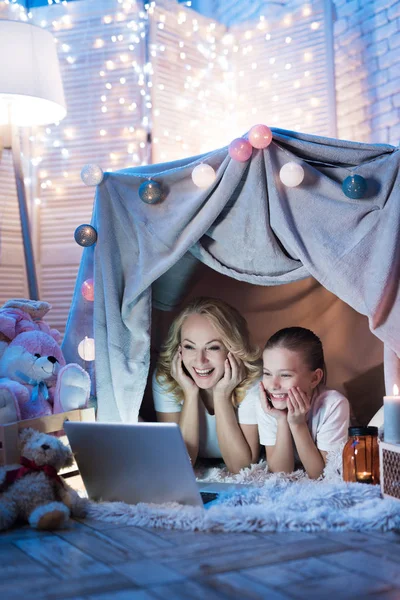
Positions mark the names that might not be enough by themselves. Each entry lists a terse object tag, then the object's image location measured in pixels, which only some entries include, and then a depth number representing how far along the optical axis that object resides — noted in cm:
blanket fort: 178
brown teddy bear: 153
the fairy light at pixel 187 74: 374
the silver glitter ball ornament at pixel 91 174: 207
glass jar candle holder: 175
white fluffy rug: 147
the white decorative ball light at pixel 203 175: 192
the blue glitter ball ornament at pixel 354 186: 175
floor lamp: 283
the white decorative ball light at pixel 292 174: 180
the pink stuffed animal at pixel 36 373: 194
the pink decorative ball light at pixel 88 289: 217
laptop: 157
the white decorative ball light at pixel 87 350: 215
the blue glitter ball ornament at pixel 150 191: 199
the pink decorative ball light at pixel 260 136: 183
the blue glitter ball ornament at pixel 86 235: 210
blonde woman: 207
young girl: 189
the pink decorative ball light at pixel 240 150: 185
